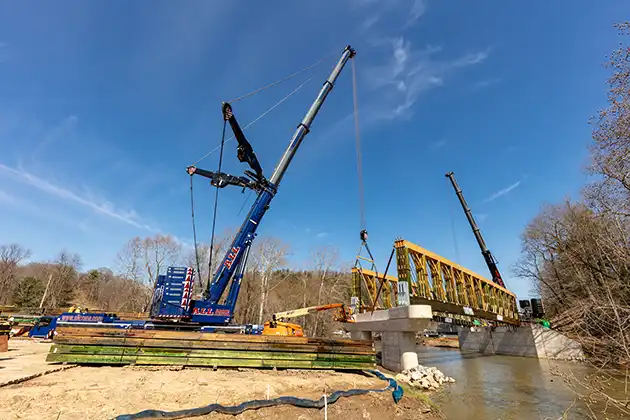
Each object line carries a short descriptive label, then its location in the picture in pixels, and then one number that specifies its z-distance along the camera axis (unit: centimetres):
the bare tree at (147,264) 3997
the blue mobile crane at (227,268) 1465
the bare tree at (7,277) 5184
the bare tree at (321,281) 3825
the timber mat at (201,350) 1147
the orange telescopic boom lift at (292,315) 1659
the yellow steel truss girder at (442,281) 1662
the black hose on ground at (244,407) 575
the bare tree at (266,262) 3681
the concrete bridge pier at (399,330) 1470
